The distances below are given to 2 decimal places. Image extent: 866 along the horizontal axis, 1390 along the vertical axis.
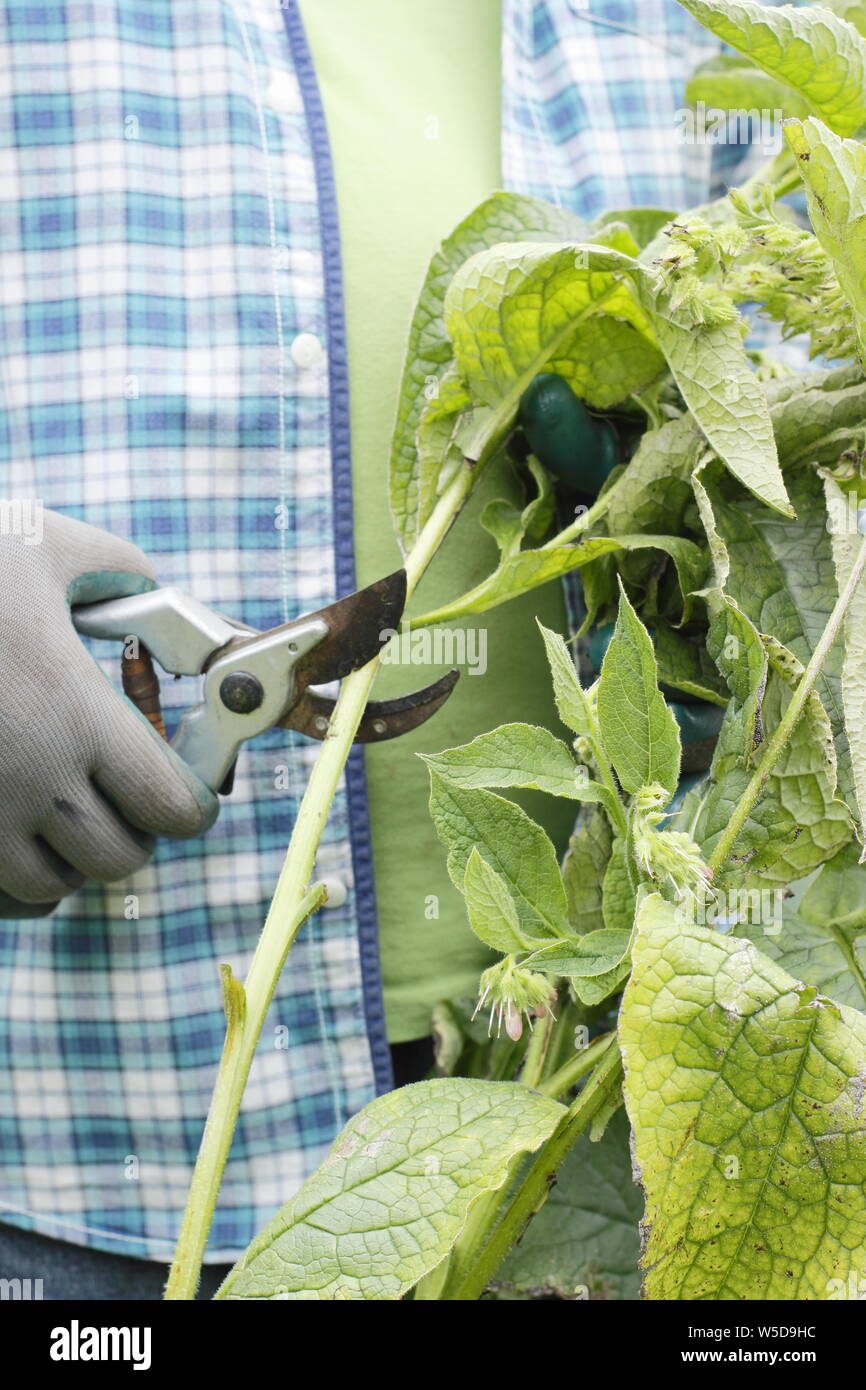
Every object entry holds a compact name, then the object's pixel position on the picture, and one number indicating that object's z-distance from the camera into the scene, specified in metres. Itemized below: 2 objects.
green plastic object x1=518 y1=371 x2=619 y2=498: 0.47
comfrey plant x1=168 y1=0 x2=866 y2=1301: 0.31
